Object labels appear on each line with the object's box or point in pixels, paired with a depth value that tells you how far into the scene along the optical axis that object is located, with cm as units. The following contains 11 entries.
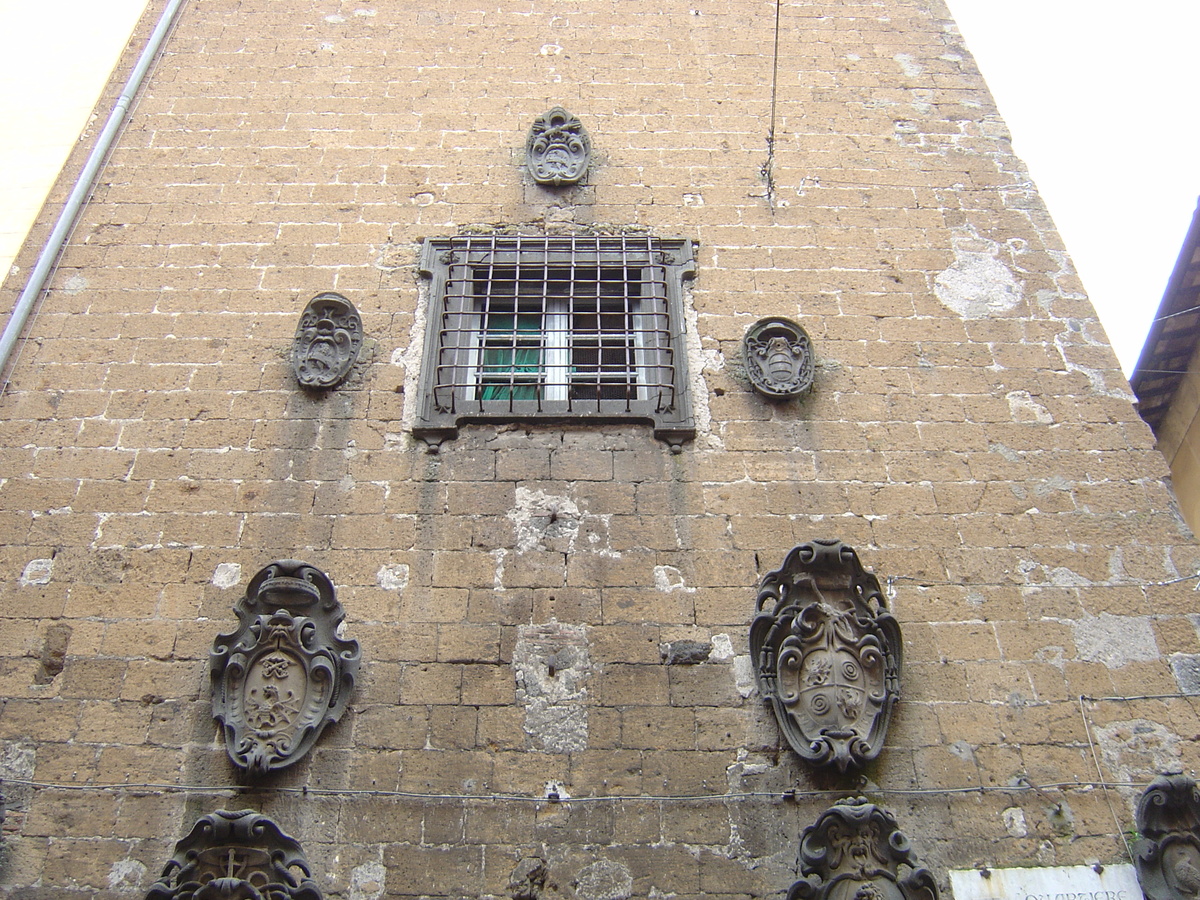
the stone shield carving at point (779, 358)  441
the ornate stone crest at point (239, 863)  326
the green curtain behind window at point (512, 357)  451
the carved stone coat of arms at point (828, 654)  358
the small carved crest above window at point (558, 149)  508
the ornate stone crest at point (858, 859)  328
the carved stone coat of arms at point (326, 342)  444
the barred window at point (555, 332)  438
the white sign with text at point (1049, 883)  336
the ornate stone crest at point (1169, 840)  335
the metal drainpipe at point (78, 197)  460
